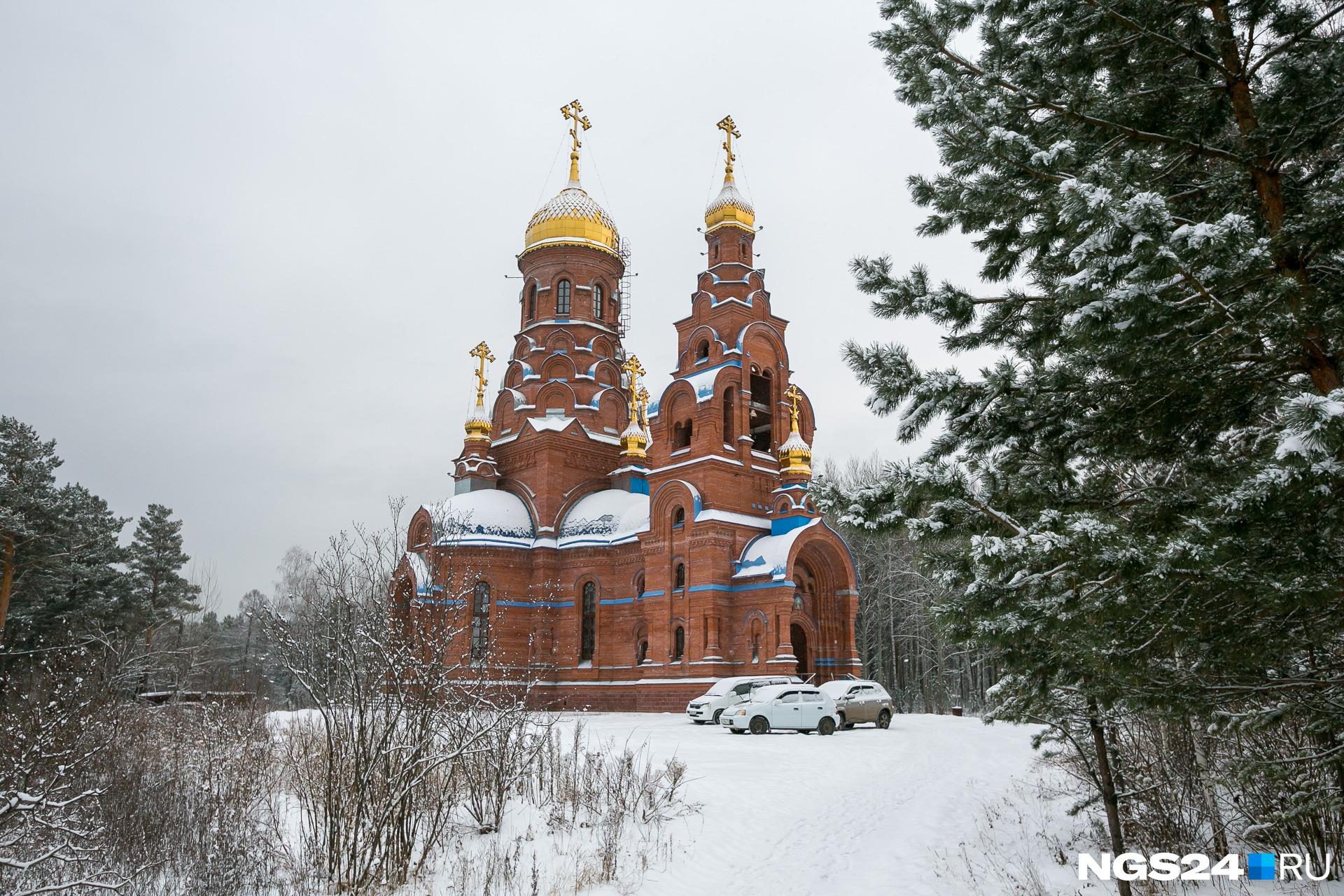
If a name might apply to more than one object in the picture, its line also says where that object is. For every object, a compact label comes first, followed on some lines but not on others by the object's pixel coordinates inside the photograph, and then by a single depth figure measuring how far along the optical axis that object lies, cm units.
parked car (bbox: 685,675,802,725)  2188
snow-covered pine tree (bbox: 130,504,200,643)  3381
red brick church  2612
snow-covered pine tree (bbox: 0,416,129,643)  2352
